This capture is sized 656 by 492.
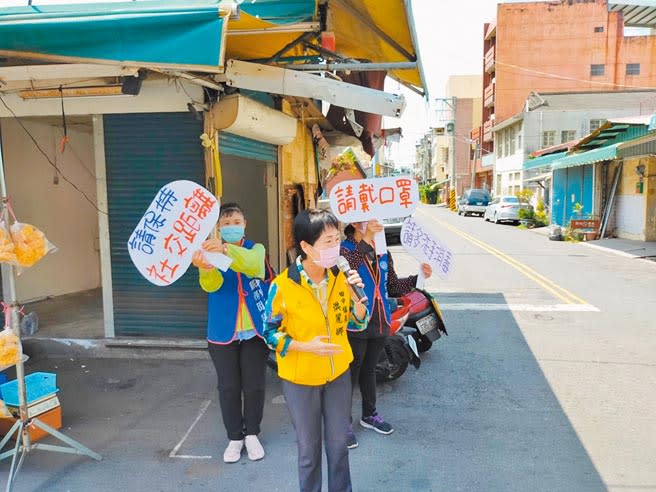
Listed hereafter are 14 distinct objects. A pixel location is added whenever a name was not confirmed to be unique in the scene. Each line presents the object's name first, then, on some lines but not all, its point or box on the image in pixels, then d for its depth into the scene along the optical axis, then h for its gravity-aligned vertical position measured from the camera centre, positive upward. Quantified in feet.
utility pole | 168.94 +25.66
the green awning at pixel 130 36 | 11.09 +3.45
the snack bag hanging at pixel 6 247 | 10.86 -1.00
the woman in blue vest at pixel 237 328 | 11.25 -2.82
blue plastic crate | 12.59 -4.59
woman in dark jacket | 12.04 -2.42
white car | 83.41 -2.31
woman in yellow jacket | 8.90 -2.45
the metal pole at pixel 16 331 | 11.04 -2.81
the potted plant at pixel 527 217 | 80.18 -3.48
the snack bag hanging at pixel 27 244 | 11.25 -0.98
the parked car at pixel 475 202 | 106.83 -1.45
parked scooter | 15.80 -4.38
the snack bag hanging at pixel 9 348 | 10.98 -3.13
